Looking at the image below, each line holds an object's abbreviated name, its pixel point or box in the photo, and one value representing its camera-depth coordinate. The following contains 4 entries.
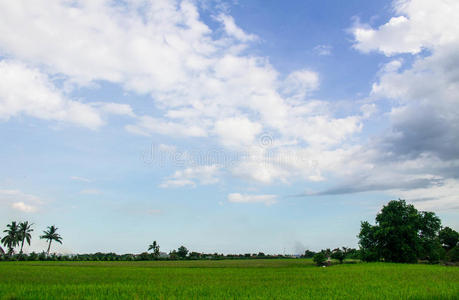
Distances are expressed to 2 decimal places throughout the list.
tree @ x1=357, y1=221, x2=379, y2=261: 52.85
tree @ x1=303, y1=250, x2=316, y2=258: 127.94
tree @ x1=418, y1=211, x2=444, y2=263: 52.31
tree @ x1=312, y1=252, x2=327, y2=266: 61.22
